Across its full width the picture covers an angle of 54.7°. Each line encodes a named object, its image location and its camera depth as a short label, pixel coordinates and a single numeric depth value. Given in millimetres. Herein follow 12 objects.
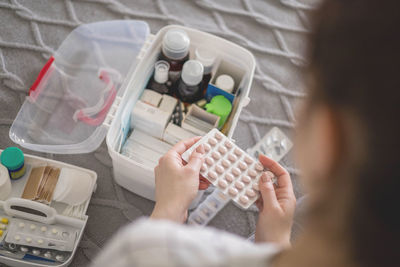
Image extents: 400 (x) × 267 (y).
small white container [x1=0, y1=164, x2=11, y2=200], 718
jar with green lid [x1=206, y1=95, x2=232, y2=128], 751
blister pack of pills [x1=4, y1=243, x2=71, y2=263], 708
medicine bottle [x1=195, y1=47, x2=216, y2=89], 768
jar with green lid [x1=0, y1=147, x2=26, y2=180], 734
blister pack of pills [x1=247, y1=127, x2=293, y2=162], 940
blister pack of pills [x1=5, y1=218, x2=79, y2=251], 708
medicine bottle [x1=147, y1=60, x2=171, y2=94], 750
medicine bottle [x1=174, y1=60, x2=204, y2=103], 724
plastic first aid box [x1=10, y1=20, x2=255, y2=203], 735
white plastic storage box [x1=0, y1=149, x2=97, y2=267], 706
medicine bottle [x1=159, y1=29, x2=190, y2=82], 736
